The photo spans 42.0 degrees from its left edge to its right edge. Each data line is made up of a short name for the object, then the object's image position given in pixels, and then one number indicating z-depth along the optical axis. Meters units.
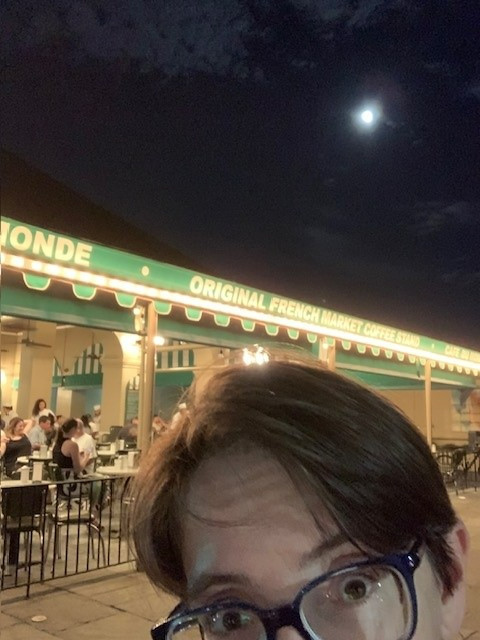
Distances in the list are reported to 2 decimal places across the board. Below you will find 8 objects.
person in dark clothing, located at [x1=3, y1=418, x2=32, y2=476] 8.86
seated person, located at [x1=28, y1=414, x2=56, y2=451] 11.68
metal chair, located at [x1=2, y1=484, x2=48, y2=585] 6.04
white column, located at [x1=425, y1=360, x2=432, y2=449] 11.95
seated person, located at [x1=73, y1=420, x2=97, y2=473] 8.70
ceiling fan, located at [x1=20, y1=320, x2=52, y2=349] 17.53
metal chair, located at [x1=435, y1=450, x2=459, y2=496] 13.45
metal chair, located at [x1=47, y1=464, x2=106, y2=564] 6.65
